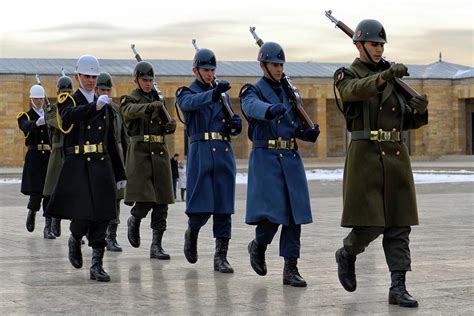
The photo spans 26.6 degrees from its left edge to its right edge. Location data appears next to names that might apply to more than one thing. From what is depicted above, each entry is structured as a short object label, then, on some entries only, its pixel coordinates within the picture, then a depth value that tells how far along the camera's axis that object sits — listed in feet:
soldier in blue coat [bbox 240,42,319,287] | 28.94
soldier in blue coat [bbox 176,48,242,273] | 32.71
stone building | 188.55
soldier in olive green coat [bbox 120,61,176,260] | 37.29
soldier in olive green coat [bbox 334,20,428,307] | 25.40
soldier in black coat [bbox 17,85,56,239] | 48.24
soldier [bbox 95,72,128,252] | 40.24
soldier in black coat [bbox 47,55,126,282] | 30.60
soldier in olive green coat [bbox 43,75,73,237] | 44.14
